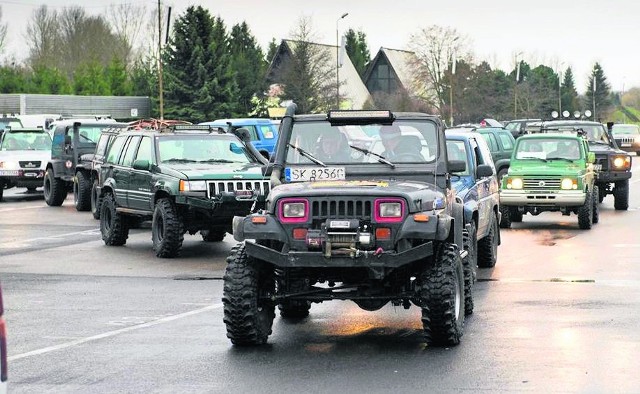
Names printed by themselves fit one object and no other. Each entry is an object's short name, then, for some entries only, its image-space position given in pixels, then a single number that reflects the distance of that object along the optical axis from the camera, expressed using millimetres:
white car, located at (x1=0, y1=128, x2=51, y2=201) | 34562
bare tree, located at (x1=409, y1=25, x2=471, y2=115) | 108625
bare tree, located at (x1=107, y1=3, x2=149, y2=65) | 123438
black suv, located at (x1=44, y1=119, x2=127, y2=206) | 31391
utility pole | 66125
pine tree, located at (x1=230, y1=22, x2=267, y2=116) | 83500
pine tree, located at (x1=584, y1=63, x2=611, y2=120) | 159875
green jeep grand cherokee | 19219
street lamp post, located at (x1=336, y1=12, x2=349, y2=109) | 78544
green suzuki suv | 24156
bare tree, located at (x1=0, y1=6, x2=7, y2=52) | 117562
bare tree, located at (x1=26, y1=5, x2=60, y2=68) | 124438
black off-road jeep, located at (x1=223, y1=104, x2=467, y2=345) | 10562
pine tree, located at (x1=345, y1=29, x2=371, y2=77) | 129875
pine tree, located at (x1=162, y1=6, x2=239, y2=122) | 76500
